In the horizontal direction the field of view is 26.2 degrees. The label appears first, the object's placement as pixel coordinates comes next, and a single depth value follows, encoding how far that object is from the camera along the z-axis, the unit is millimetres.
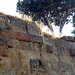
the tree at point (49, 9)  15438
